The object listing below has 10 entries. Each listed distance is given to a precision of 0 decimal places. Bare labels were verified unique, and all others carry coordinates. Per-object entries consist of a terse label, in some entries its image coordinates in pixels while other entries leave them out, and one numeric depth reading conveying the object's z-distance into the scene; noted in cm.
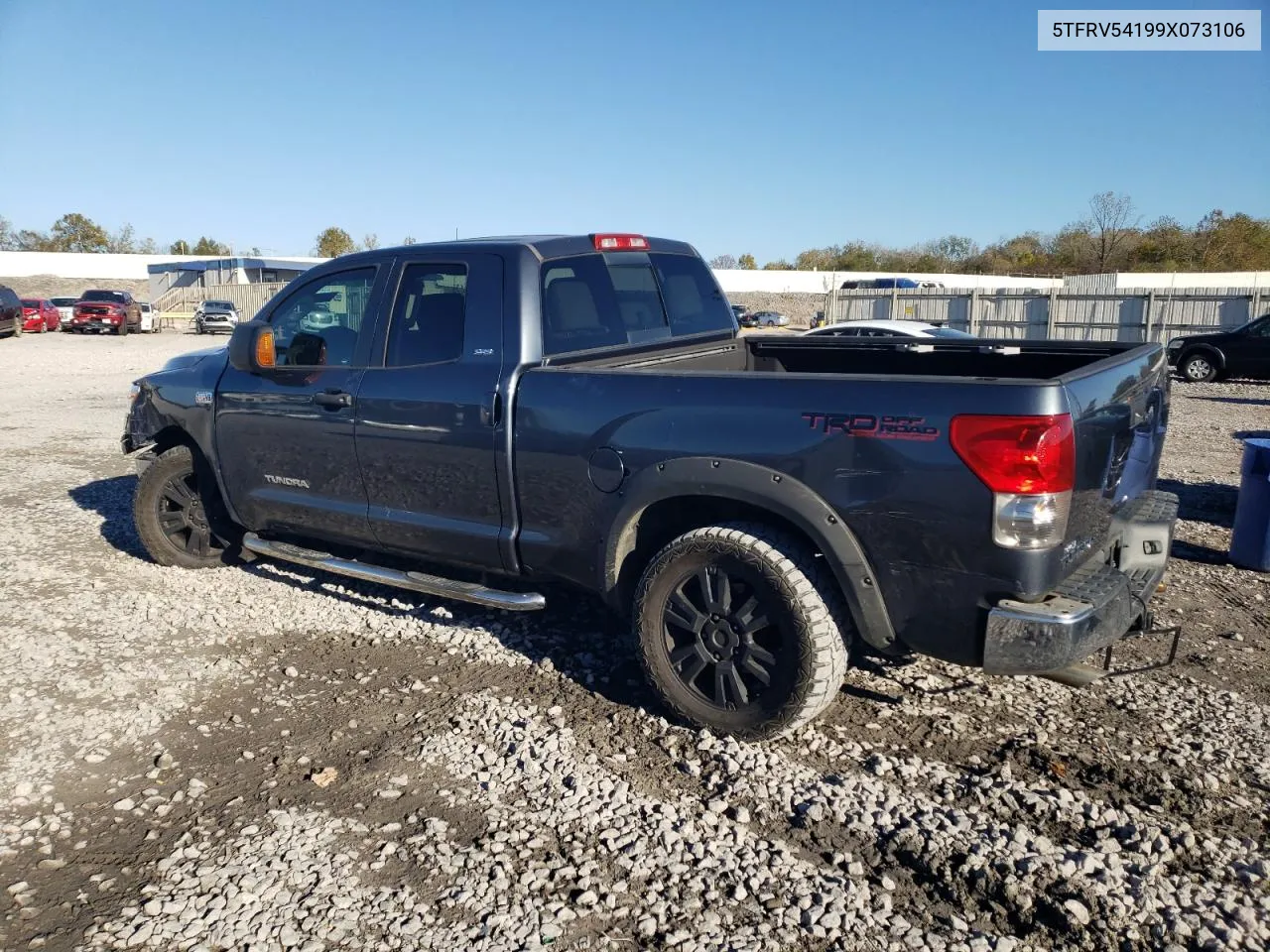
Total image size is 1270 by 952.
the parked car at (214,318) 4012
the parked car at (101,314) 3666
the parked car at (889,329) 1605
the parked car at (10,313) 3148
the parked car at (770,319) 4697
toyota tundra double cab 319
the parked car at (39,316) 3619
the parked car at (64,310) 3734
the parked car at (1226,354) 1911
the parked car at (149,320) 4094
